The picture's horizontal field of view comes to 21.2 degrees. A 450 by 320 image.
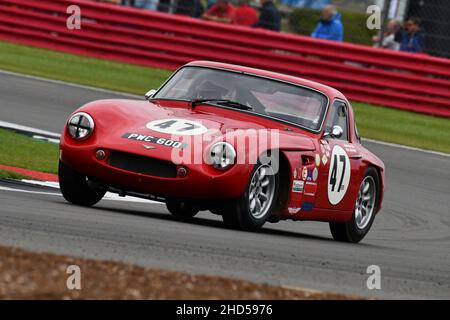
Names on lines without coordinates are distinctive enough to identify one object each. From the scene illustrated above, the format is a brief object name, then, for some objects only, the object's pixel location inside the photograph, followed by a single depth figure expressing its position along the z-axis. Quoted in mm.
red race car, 8562
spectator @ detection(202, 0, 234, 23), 21969
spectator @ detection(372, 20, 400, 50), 21203
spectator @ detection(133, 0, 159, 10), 22823
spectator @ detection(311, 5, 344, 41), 20922
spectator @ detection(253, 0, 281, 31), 21594
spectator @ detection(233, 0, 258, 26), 22094
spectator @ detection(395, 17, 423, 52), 20562
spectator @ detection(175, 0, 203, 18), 22281
